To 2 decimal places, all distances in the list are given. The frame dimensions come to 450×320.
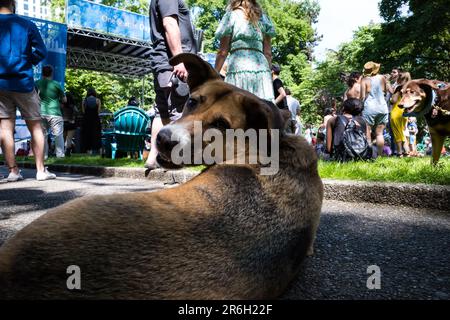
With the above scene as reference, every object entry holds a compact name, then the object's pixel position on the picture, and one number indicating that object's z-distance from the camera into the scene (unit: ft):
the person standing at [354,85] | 28.27
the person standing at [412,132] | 45.12
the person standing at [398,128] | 28.81
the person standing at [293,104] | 33.67
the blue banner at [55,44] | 47.75
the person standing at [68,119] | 41.91
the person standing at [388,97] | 30.43
